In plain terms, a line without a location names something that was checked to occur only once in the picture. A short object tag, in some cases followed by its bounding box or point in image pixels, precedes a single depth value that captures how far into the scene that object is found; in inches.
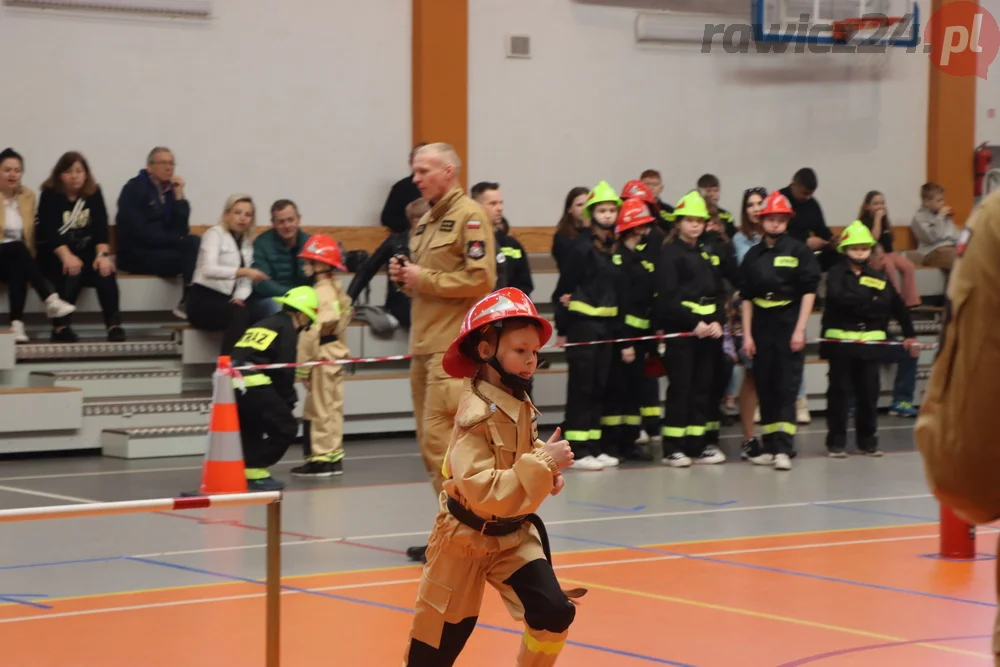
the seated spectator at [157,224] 550.3
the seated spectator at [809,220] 646.5
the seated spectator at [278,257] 525.7
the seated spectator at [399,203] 620.1
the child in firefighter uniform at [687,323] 479.2
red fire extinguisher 811.4
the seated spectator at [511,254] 470.7
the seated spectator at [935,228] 745.0
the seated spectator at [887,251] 653.3
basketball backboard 729.0
